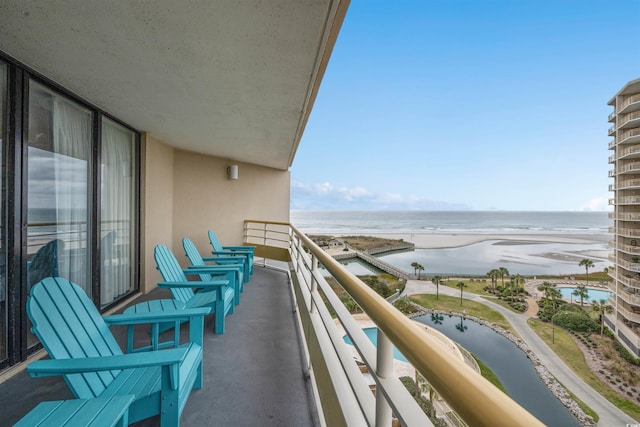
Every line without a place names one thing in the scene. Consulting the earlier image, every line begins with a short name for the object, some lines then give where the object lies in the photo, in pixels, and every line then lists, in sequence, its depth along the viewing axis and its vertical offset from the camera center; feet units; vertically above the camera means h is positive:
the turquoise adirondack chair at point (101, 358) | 4.15 -2.10
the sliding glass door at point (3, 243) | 6.57 -0.67
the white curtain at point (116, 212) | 10.53 +0.01
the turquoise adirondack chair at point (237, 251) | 14.89 -1.94
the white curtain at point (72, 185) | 8.31 +0.78
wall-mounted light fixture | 18.93 +2.55
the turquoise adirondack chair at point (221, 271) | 10.52 -2.04
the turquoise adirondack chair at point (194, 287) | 8.57 -2.27
